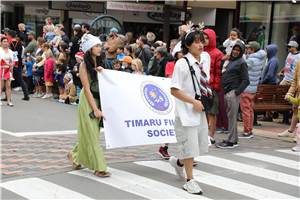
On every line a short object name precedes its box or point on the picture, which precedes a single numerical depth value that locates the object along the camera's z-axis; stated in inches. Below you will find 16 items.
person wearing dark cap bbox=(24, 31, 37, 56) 590.6
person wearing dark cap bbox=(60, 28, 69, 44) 567.1
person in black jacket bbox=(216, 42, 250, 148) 285.3
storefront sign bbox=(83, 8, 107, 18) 847.7
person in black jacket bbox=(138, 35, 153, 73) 446.3
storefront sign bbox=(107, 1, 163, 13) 722.8
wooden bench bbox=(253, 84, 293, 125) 388.5
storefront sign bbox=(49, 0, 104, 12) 737.6
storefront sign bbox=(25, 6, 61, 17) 868.0
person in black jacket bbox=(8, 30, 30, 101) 485.4
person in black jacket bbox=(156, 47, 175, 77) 357.1
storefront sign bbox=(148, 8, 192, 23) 860.0
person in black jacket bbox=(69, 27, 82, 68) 500.4
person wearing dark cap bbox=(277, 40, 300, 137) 403.0
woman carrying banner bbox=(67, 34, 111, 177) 201.8
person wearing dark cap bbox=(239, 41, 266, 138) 333.3
